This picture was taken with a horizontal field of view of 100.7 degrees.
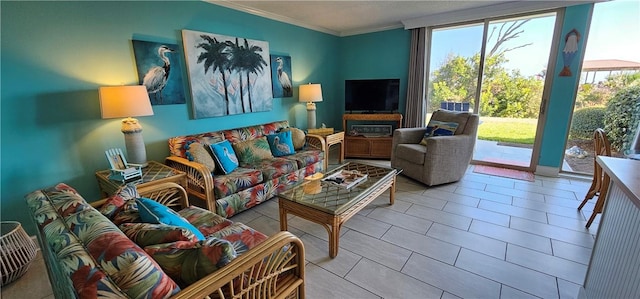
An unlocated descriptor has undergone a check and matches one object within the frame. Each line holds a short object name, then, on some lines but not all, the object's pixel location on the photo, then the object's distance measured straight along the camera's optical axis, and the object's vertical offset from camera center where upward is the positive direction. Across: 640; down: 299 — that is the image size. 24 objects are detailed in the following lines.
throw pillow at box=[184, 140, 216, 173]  2.61 -0.57
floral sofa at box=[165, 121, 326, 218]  2.43 -0.76
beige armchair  3.18 -0.74
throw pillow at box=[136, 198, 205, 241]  1.25 -0.56
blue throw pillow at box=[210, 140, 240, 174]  2.72 -0.63
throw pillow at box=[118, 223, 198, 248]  1.06 -0.55
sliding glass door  3.61 +0.22
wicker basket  1.71 -1.01
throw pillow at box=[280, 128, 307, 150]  3.64 -0.58
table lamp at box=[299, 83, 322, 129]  4.05 +0.02
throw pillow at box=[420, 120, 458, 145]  3.52 -0.48
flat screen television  4.49 -0.02
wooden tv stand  4.48 -0.82
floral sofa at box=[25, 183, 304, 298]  0.80 -0.55
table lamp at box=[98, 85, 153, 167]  2.11 -0.09
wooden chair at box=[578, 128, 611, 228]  2.19 -0.73
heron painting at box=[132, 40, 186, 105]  2.54 +0.26
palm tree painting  2.95 +0.27
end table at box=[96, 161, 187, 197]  2.13 -0.67
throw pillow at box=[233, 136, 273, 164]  3.03 -0.63
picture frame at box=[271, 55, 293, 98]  3.87 +0.27
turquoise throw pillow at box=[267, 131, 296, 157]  3.34 -0.62
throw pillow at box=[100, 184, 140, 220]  1.34 -0.55
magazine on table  2.35 -0.77
